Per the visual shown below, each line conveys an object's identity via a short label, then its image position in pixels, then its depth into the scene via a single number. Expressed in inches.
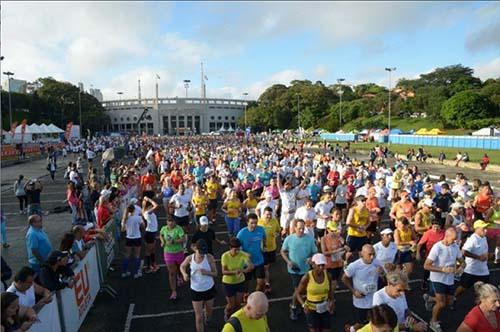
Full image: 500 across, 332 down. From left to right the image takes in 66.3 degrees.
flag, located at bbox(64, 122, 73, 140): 2052.2
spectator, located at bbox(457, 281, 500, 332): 147.6
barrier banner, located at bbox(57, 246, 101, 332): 216.2
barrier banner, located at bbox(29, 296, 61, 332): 181.5
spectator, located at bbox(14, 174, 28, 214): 568.4
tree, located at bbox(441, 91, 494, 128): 2491.4
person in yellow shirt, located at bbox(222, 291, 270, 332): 140.7
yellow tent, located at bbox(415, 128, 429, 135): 2390.5
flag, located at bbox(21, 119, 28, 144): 1666.8
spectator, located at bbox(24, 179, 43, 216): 524.9
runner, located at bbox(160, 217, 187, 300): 273.7
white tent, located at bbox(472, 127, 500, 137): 2048.5
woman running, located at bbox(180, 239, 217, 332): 222.7
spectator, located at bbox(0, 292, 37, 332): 150.3
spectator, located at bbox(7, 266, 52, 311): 180.2
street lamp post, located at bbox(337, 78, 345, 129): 3499.8
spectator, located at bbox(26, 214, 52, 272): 249.0
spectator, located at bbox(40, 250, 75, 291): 206.8
